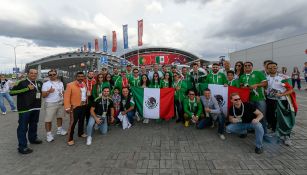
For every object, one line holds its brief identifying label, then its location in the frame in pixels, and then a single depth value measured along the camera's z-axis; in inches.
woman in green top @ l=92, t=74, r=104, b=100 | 252.7
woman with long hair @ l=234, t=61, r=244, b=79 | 226.4
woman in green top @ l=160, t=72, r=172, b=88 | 274.1
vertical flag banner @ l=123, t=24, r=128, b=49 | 1133.7
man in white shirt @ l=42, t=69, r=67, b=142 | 207.0
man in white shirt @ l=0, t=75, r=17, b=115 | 387.2
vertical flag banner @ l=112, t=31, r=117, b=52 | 1353.3
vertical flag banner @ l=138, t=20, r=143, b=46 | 1086.4
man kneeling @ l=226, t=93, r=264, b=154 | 179.5
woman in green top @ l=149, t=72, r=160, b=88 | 275.2
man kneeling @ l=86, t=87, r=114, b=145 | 209.7
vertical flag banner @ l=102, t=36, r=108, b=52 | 1528.5
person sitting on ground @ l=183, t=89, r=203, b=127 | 234.8
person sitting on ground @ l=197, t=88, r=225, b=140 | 207.8
